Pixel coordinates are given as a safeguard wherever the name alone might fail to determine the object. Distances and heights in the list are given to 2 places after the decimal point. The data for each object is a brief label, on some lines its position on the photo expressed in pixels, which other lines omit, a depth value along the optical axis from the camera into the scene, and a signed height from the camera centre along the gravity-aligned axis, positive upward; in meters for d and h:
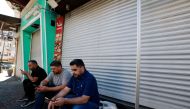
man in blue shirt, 1.95 -0.71
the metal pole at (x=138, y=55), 1.77 -0.03
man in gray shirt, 2.74 -0.79
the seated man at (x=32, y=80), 3.54 -0.85
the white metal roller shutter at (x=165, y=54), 2.05 -0.02
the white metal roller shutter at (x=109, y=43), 2.77 +0.30
